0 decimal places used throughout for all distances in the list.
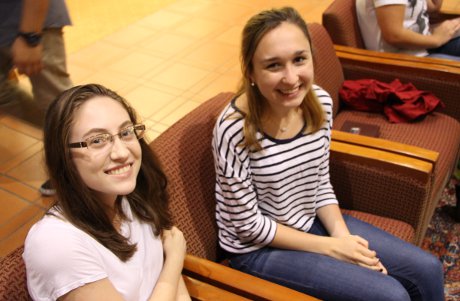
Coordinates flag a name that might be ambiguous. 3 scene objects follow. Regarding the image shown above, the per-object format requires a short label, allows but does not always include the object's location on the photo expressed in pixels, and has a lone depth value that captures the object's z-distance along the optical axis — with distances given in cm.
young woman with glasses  93
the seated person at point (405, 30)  221
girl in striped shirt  133
